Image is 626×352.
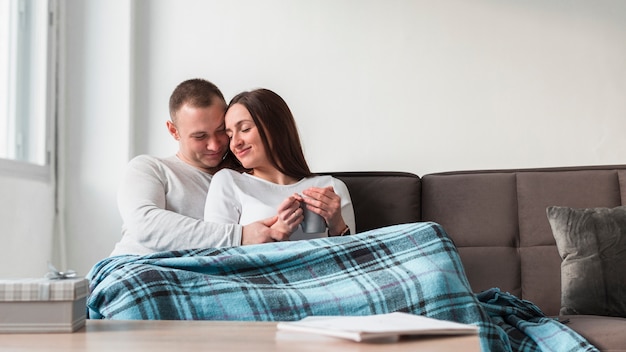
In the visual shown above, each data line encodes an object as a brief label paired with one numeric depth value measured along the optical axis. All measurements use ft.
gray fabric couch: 7.66
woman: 7.38
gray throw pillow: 6.79
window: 8.96
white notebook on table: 3.12
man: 6.92
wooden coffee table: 3.07
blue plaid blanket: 5.20
